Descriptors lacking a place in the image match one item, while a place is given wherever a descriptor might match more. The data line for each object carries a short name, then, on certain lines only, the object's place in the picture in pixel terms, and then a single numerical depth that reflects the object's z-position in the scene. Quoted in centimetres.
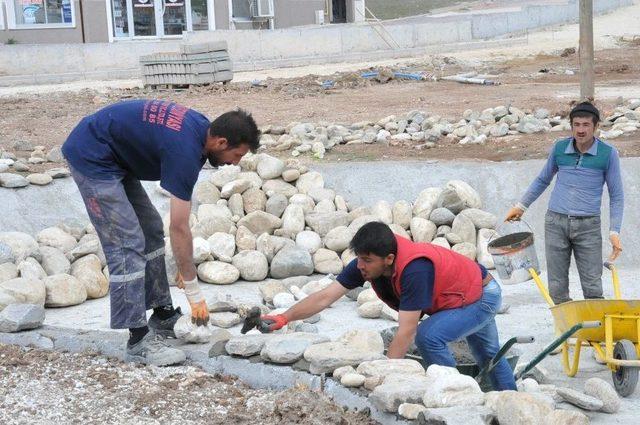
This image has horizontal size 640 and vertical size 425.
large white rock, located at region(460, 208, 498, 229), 927
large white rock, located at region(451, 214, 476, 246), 912
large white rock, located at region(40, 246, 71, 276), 839
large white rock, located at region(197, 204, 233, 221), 932
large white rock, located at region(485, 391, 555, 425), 433
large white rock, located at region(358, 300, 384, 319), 758
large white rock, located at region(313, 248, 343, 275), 884
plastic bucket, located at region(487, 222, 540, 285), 629
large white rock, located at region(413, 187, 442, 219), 945
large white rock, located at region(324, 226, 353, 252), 899
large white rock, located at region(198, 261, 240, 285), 855
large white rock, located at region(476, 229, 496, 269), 893
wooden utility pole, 1154
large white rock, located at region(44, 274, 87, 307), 779
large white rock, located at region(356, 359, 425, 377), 498
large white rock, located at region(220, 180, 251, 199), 970
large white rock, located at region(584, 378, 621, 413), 513
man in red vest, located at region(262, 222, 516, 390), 493
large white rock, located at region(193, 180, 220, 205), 973
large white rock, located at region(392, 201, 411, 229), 937
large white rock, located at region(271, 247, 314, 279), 870
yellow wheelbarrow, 555
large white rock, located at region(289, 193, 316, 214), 961
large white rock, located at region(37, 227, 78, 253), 887
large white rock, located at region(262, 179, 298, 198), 987
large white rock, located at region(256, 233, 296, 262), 890
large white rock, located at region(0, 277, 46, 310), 726
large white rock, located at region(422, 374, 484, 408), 454
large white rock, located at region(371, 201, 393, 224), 936
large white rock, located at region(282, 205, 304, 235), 932
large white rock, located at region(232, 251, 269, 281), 867
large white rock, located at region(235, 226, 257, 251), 902
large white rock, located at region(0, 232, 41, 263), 841
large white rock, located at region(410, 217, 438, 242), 912
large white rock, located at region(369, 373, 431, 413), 468
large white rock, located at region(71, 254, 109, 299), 815
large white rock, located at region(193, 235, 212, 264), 861
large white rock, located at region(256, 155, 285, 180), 1000
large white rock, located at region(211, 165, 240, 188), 990
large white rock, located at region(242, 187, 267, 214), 968
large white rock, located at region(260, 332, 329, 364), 543
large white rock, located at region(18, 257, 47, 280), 807
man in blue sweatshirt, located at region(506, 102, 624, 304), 650
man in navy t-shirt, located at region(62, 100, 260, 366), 524
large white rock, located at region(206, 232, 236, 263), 877
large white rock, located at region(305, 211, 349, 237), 930
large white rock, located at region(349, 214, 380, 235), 918
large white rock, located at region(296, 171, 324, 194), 1001
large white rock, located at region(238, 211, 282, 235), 934
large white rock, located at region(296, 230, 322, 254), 909
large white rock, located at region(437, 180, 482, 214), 939
